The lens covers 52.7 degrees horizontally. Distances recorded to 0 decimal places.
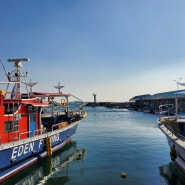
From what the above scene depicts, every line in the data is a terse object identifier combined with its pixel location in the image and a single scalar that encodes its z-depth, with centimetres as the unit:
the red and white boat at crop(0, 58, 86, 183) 1194
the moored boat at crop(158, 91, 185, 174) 1230
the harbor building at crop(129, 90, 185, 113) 7494
